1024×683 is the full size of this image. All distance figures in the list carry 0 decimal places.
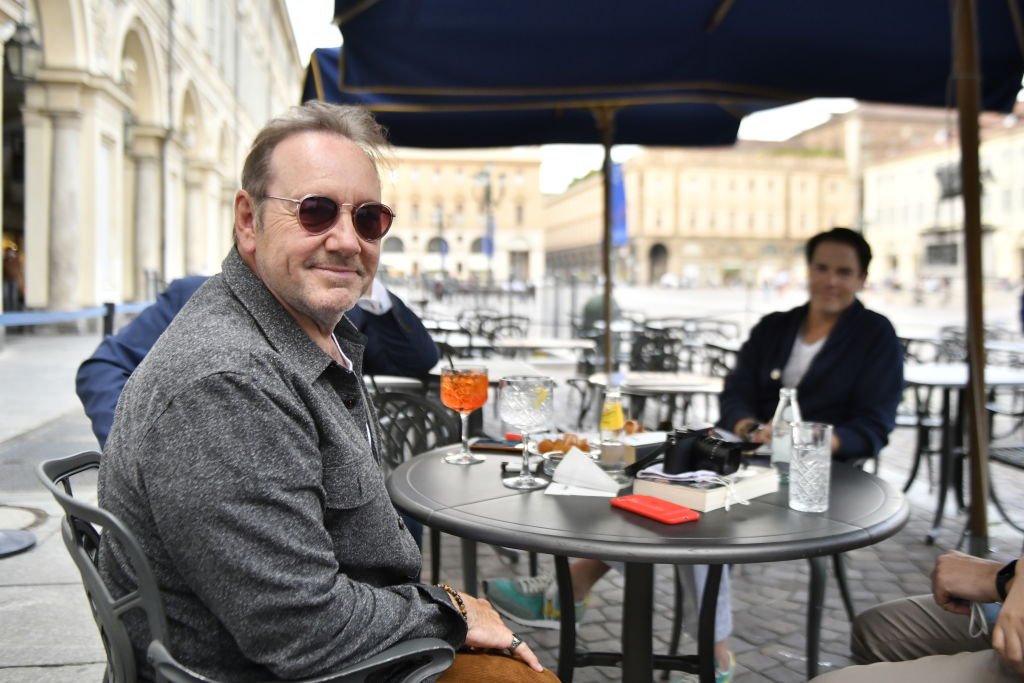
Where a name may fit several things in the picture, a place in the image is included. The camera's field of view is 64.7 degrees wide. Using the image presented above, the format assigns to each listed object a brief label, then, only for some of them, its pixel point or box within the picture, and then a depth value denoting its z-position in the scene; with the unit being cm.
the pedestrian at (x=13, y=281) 862
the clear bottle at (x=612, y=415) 193
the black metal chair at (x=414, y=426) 270
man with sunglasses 95
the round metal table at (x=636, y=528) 136
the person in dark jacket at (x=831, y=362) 263
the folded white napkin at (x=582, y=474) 168
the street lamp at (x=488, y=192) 2264
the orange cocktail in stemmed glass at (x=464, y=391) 199
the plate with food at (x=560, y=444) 198
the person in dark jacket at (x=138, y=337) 209
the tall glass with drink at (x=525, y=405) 179
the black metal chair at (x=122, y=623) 95
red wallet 149
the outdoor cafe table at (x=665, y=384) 400
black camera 166
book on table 155
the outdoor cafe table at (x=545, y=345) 638
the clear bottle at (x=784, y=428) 200
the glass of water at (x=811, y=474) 158
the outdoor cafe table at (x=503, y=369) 380
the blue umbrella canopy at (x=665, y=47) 311
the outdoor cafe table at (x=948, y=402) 390
